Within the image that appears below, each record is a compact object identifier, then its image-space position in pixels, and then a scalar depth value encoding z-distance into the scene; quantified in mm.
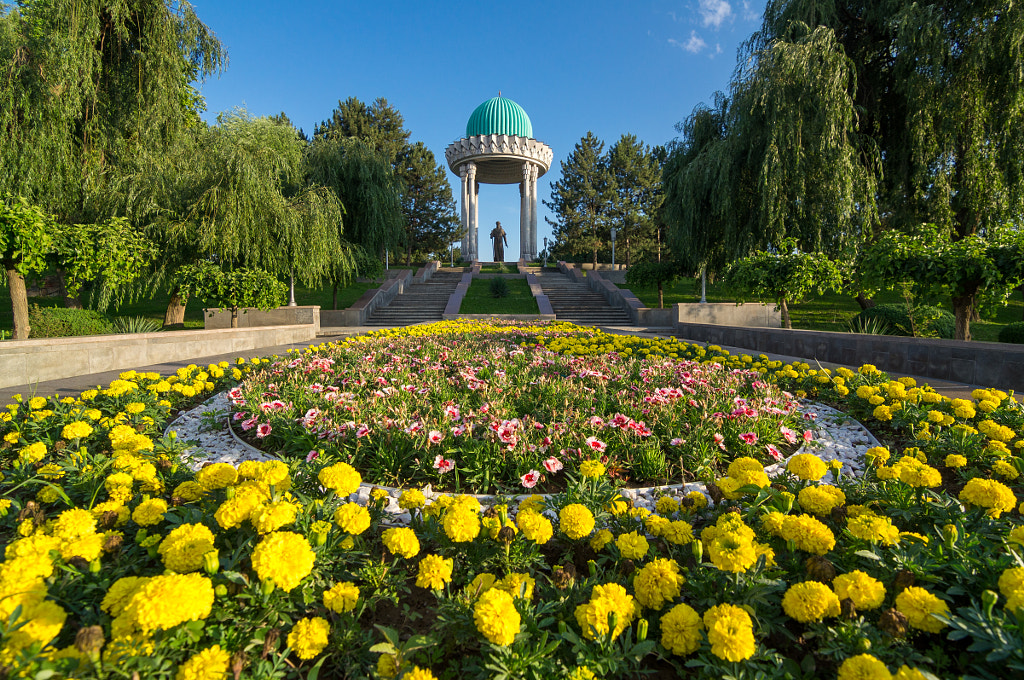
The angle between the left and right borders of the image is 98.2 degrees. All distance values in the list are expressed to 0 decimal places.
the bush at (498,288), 21750
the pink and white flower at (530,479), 2193
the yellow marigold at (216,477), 1642
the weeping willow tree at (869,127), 10836
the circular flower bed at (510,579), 1086
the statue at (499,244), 38250
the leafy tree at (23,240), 7945
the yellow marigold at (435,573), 1376
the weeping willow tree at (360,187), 17516
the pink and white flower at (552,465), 2274
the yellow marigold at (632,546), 1494
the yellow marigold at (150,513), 1528
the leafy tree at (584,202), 35719
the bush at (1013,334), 8586
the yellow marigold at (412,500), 1707
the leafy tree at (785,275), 9445
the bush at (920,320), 9594
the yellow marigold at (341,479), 1609
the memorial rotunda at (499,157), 31438
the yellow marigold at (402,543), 1423
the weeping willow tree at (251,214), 11219
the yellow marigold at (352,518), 1443
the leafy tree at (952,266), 6418
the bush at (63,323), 9158
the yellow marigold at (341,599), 1282
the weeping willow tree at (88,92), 9406
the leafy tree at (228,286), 10688
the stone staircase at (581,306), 18688
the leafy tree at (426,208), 35812
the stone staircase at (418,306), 18766
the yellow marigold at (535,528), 1482
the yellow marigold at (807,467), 1764
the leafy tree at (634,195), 34844
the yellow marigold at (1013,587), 1106
